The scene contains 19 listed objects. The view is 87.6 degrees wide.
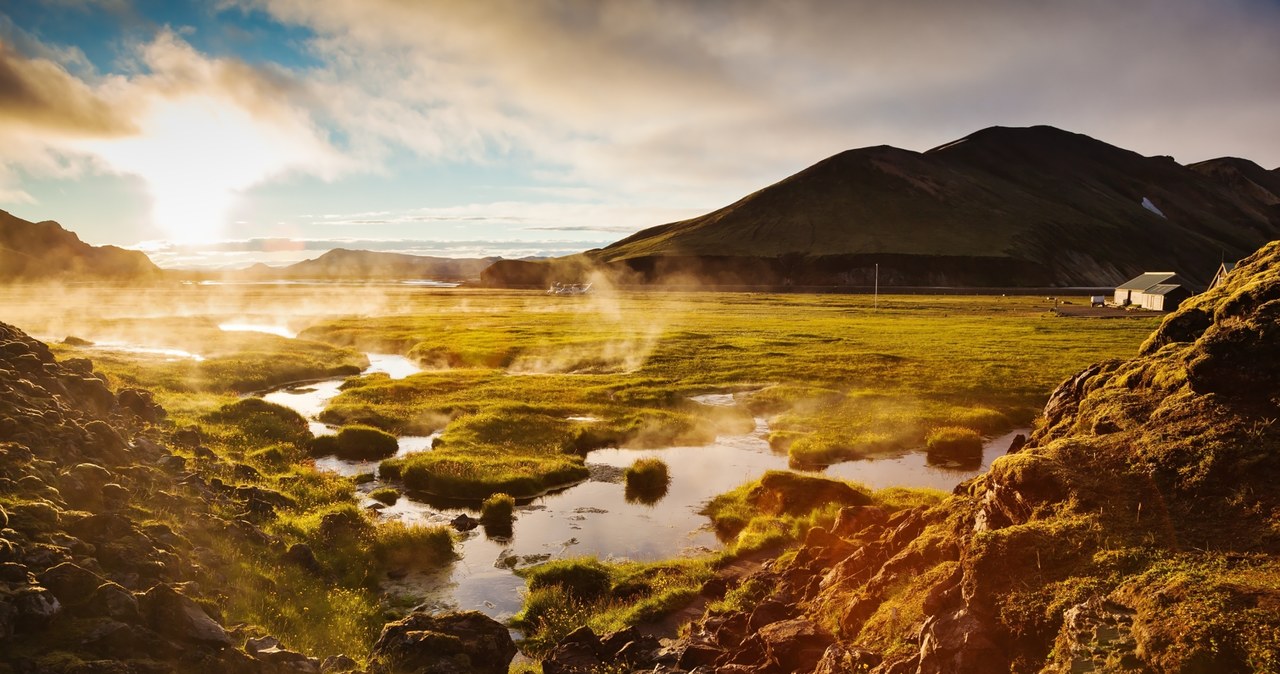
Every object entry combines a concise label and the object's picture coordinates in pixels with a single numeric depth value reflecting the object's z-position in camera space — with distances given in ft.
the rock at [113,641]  41.29
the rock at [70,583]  43.50
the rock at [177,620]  44.80
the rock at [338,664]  50.47
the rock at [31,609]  39.88
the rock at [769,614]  54.08
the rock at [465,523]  93.87
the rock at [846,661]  39.81
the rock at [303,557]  71.97
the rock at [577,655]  52.31
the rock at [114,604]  43.78
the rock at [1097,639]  29.92
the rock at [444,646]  49.57
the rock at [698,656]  50.90
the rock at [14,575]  41.39
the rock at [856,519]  68.18
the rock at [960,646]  34.40
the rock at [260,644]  47.93
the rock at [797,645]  45.31
